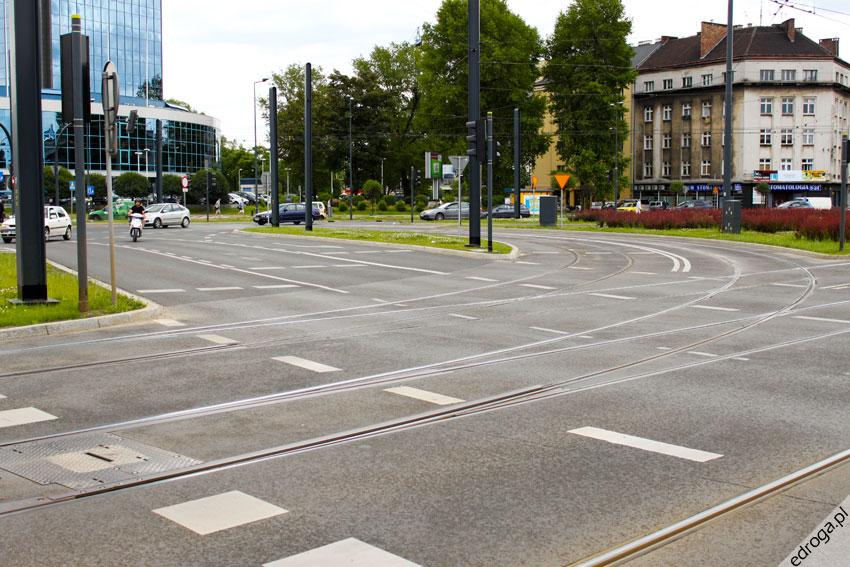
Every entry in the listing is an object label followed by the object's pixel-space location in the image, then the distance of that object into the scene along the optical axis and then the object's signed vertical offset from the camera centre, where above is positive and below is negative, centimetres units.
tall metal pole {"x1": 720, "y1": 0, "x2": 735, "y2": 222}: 3575 +313
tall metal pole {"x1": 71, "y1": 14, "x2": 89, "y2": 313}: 1287 +88
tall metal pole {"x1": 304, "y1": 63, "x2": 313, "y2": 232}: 3956 +328
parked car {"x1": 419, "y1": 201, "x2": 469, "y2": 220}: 6544 -3
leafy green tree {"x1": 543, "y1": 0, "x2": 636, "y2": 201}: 7312 +998
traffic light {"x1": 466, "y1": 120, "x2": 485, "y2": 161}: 2639 +202
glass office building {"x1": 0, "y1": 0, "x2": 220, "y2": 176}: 9244 +1253
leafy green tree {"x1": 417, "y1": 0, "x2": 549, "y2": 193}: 7294 +1051
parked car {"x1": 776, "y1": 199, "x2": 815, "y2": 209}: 6903 +63
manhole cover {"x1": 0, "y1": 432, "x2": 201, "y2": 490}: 573 -160
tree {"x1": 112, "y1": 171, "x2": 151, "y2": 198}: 7912 +224
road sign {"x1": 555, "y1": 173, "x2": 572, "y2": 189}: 4725 +164
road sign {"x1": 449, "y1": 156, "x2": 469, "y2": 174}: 3116 +163
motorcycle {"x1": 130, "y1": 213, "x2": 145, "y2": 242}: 3798 -54
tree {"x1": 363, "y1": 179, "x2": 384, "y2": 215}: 8950 +214
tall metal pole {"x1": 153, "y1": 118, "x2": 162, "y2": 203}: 6391 +352
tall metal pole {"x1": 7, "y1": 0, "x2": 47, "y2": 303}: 1299 +108
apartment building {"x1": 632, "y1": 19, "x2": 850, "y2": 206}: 8550 +921
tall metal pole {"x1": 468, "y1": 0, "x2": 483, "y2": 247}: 2711 +319
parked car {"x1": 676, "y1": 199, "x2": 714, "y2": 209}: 7281 +60
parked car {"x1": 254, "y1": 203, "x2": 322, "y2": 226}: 6200 -2
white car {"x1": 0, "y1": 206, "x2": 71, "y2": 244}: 3866 -55
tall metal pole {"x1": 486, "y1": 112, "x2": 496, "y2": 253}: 2655 +112
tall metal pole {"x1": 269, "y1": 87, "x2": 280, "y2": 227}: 4466 +360
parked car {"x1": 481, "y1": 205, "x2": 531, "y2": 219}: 6900 -3
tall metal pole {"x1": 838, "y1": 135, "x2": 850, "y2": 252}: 2530 +67
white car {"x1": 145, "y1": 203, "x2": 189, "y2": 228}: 5431 -19
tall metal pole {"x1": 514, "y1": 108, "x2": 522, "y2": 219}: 6316 +374
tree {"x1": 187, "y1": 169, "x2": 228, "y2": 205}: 8421 +215
